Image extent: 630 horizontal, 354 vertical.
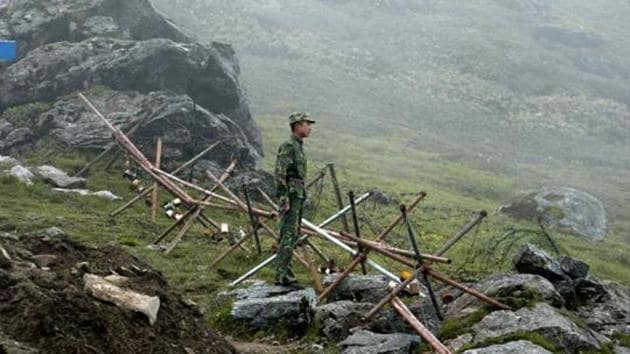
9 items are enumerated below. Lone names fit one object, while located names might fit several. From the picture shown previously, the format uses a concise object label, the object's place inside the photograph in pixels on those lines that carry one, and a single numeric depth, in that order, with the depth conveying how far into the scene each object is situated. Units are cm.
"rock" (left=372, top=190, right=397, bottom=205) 3309
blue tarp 2870
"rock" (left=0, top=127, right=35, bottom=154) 2633
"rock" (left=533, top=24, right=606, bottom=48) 10756
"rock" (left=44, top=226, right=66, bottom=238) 1095
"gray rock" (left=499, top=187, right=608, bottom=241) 3444
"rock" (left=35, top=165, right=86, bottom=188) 2244
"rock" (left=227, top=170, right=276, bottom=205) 2538
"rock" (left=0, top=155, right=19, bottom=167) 2361
